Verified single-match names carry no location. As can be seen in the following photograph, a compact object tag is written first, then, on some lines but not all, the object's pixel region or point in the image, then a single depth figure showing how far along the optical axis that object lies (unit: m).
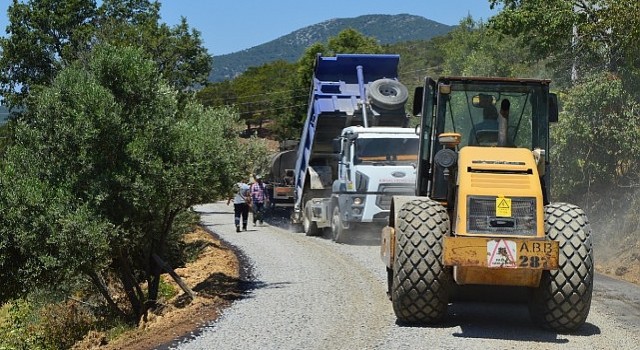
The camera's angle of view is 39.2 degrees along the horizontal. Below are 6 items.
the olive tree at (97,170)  12.94
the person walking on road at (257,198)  28.27
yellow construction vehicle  9.00
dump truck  20.11
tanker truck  29.55
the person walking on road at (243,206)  25.69
